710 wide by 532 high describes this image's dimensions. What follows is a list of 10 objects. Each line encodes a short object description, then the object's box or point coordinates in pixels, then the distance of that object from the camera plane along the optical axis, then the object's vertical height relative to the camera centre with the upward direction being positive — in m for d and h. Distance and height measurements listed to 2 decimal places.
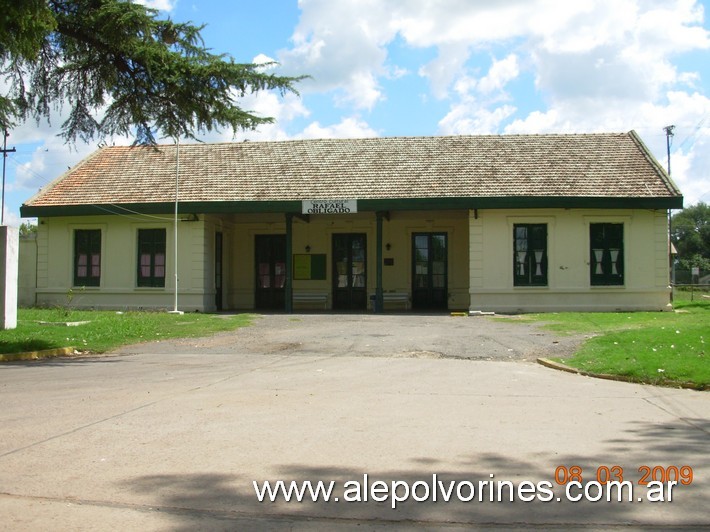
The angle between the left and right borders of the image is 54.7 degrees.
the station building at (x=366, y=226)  20.98 +1.77
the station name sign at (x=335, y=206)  20.78 +2.21
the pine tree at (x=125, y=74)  12.47 +3.97
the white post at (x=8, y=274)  15.05 +0.10
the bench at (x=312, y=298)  23.91 -0.66
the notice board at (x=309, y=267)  24.23 +0.43
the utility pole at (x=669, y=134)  47.59 +10.15
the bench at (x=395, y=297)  23.16 -0.60
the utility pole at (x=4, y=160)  32.22 +5.79
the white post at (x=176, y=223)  21.25 +1.74
